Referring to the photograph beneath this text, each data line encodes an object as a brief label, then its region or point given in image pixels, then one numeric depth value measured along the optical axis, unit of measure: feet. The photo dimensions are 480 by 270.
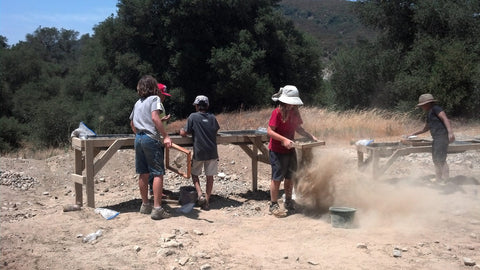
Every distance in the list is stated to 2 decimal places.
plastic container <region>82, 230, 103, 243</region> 17.02
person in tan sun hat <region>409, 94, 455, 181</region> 24.32
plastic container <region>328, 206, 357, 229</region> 18.28
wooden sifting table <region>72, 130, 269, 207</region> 20.62
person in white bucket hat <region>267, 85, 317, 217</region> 19.80
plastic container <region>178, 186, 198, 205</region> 22.29
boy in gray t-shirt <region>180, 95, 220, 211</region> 21.56
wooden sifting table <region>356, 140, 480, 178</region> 25.02
